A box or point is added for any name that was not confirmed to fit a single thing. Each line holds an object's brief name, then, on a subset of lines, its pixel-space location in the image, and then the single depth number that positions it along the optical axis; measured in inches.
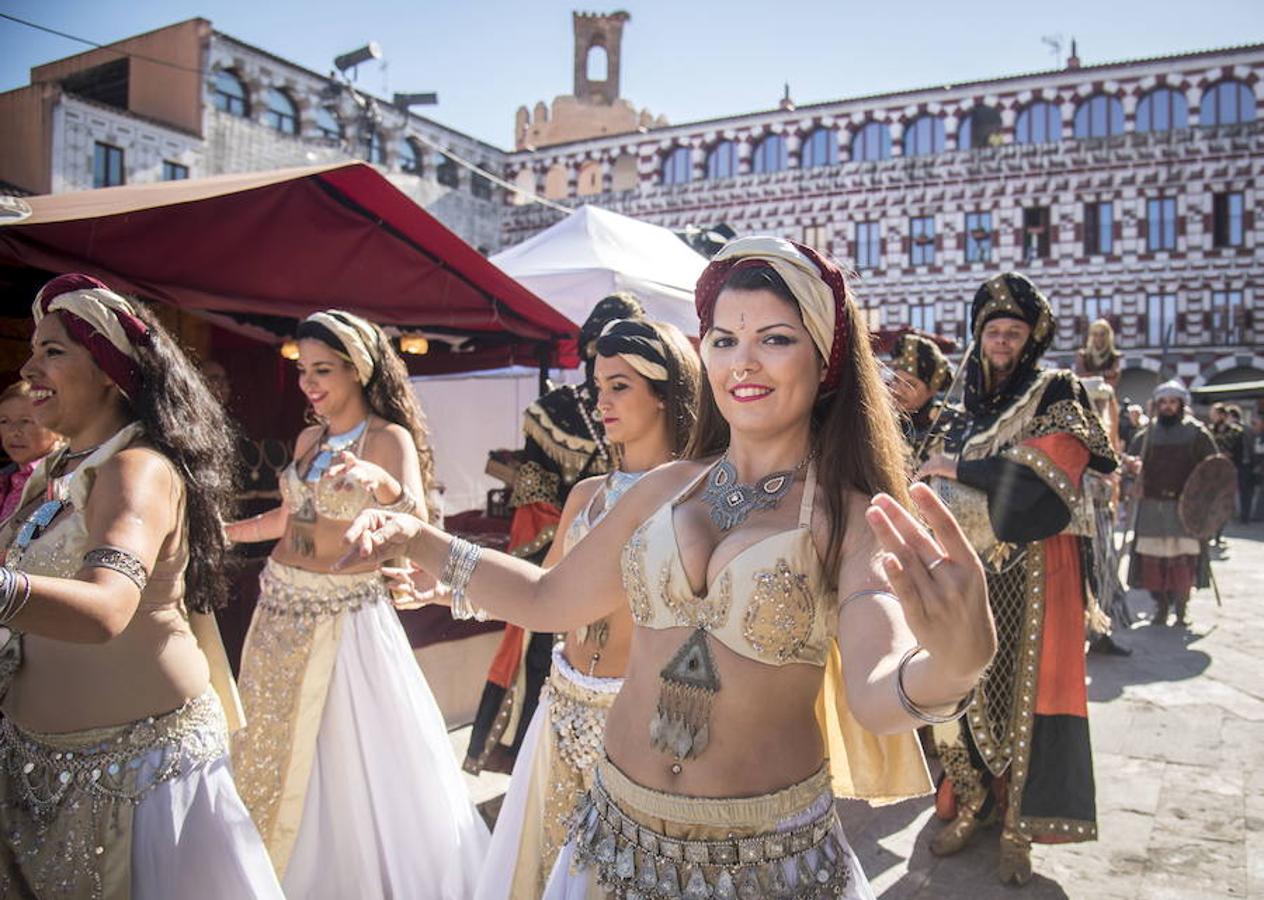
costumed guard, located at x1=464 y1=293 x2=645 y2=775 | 166.4
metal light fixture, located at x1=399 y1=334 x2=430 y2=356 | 260.2
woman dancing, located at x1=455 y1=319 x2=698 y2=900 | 111.3
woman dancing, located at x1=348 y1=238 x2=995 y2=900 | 68.5
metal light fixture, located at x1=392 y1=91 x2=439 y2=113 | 804.7
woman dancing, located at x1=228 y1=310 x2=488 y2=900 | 139.4
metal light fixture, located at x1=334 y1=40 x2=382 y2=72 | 702.5
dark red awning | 165.2
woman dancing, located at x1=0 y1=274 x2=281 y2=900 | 90.0
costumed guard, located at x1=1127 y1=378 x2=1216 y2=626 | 368.8
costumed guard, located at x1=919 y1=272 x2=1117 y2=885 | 150.9
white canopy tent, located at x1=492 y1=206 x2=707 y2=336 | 307.4
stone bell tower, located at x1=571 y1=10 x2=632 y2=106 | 1649.9
